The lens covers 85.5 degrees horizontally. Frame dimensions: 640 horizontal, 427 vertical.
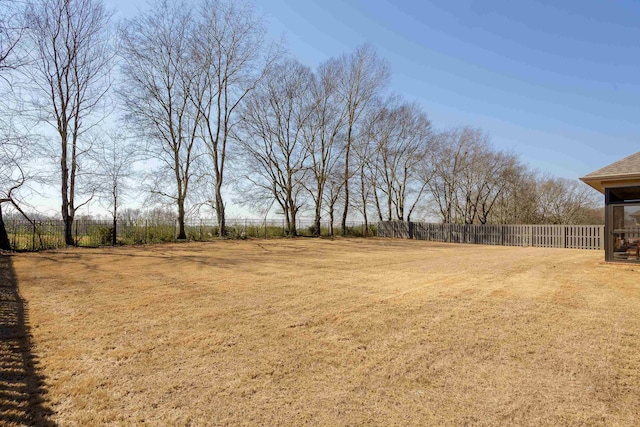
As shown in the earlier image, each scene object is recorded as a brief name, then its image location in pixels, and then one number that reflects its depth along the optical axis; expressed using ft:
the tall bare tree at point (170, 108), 54.57
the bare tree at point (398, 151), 85.61
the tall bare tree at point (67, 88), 43.98
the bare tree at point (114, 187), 51.18
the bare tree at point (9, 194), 31.71
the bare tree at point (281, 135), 70.85
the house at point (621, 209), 29.04
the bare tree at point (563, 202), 96.99
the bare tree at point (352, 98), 77.56
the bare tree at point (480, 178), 94.38
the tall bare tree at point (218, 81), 58.51
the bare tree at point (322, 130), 74.08
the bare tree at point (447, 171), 94.38
